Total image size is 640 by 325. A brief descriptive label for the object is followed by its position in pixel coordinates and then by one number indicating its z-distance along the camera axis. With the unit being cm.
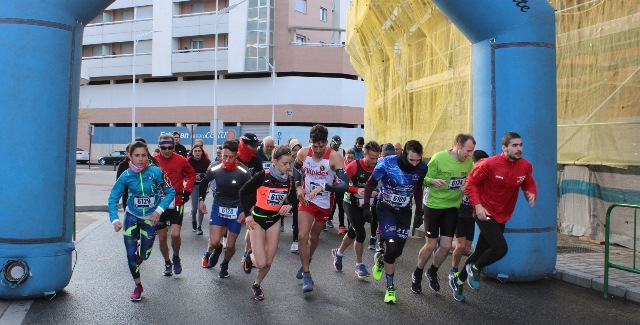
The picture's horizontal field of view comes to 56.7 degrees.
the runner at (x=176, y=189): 771
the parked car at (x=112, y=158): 5041
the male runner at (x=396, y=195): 665
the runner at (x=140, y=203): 658
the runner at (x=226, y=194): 790
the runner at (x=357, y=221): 776
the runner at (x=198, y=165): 1191
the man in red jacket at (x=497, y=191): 626
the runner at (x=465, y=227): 737
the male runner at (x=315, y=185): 689
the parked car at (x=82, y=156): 5141
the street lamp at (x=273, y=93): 4872
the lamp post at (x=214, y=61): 4551
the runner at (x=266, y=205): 654
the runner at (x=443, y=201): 688
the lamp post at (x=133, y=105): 4840
